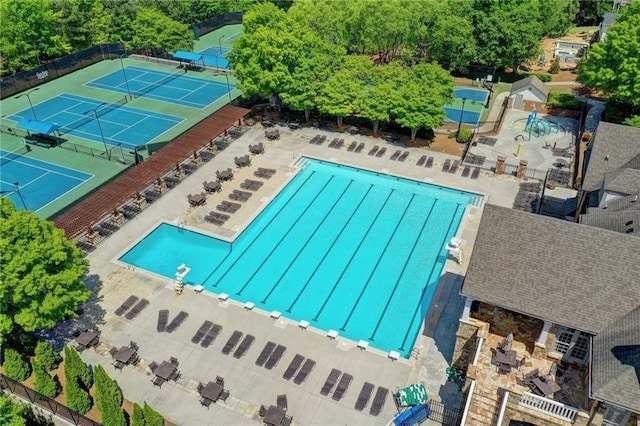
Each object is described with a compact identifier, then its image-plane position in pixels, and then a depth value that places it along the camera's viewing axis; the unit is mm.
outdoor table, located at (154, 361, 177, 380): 26156
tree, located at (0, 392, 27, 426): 21578
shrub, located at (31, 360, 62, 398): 25162
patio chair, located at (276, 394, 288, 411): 24766
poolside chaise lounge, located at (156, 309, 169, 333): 29625
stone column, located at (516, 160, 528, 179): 41438
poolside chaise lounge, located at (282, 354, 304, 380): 26631
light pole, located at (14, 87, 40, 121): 56388
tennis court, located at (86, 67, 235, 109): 60875
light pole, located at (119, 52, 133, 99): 62381
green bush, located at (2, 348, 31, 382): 25938
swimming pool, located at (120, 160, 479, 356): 31125
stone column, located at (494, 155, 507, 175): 42122
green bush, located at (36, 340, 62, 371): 26359
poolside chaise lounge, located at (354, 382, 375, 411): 25000
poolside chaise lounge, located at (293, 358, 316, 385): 26375
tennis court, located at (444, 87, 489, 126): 54125
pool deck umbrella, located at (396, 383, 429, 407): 24406
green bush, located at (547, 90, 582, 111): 52594
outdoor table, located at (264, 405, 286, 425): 23766
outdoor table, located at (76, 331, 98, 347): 28234
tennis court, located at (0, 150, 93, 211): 42406
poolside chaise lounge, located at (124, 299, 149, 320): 30500
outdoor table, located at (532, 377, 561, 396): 21875
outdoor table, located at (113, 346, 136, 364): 27080
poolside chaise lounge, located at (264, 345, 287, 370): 27234
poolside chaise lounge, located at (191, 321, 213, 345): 28859
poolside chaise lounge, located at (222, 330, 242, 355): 28141
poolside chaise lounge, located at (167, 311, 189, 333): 29586
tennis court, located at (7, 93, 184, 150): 52188
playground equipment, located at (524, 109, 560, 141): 49625
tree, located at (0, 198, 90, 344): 24547
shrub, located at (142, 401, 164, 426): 22438
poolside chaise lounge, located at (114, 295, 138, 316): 30833
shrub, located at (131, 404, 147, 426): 22547
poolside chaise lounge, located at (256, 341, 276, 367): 27422
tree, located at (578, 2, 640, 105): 44375
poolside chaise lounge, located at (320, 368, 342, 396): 25781
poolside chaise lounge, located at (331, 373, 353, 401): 25500
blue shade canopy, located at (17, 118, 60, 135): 49344
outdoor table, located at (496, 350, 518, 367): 23078
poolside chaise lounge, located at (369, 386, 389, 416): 24750
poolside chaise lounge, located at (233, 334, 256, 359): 27906
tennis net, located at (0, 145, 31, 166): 48188
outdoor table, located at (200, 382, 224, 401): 25031
